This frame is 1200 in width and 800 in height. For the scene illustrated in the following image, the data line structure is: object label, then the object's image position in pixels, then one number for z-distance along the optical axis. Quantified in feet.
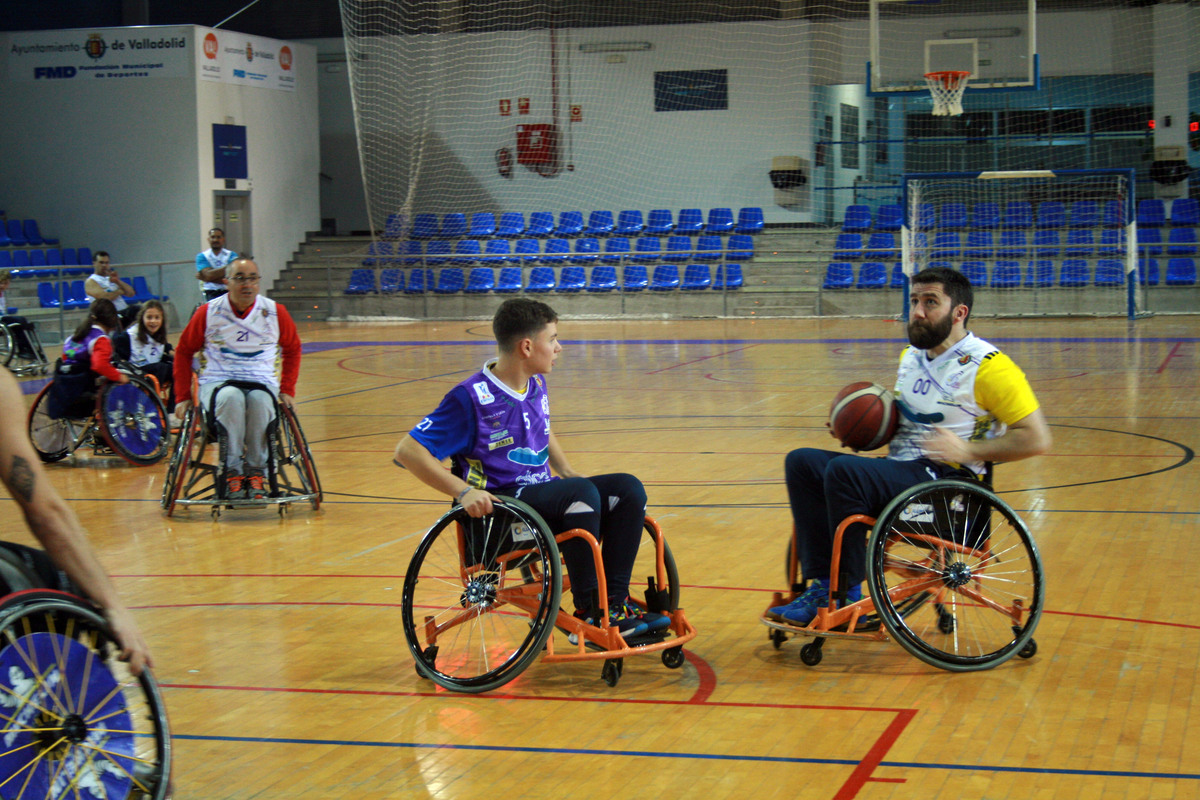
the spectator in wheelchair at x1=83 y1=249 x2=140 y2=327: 45.92
